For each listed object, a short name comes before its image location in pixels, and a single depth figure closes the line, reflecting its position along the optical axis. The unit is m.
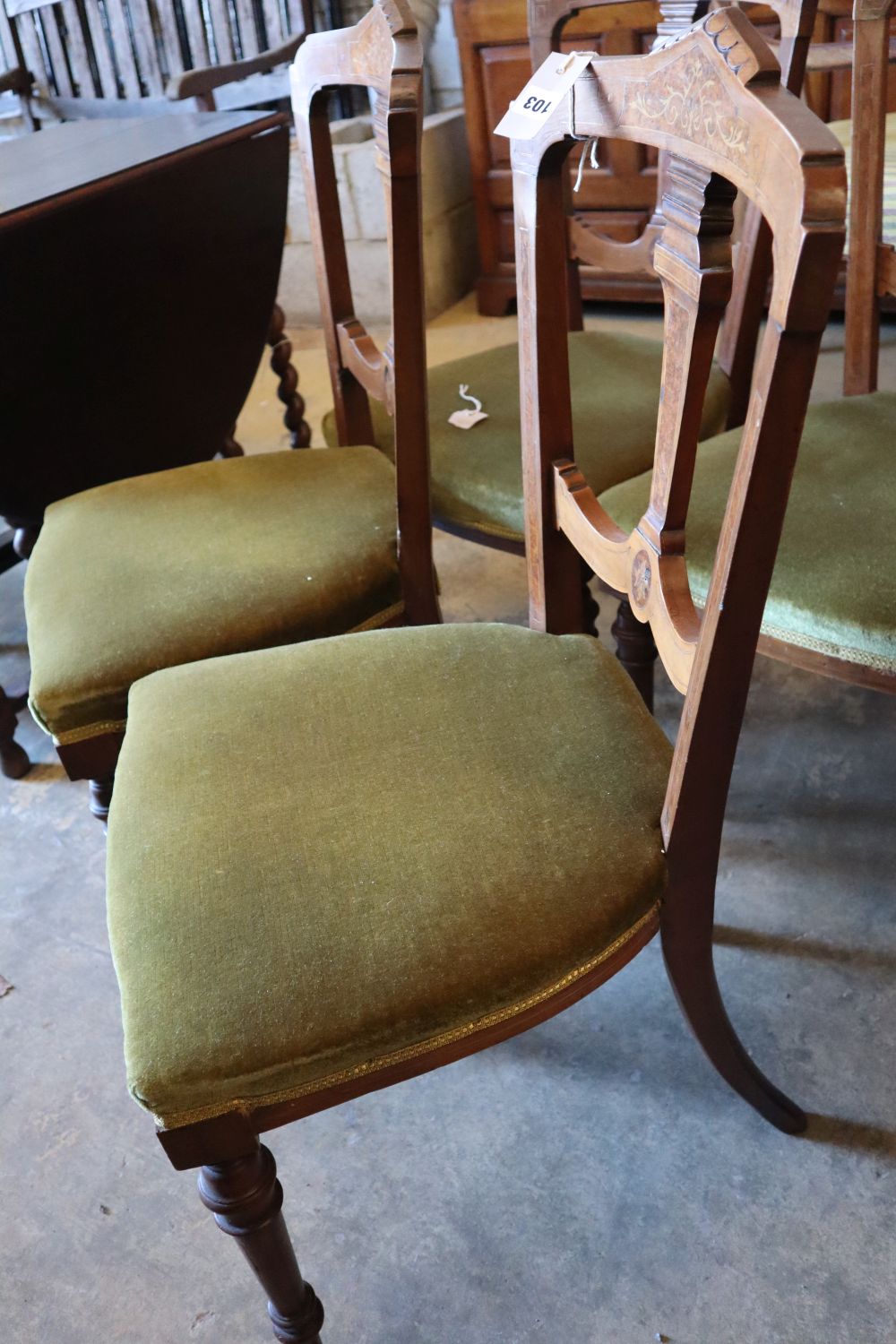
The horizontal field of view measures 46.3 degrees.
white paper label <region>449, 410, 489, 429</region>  1.36
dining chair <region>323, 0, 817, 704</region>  1.22
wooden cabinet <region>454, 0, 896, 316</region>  2.44
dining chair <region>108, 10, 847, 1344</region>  0.62
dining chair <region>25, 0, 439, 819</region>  1.01
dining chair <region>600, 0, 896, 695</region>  0.91
